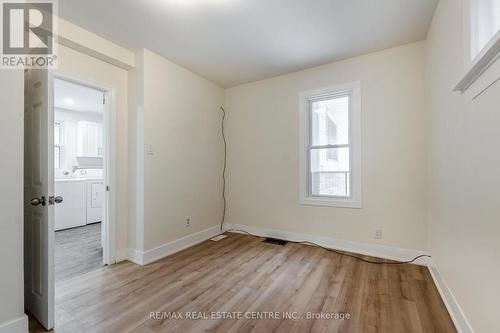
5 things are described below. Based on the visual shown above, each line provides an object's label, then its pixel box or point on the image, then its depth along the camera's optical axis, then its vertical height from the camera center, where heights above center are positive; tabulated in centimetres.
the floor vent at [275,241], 338 -117
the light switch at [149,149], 279 +20
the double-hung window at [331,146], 303 +28
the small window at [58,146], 521 +43
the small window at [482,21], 131 +87
